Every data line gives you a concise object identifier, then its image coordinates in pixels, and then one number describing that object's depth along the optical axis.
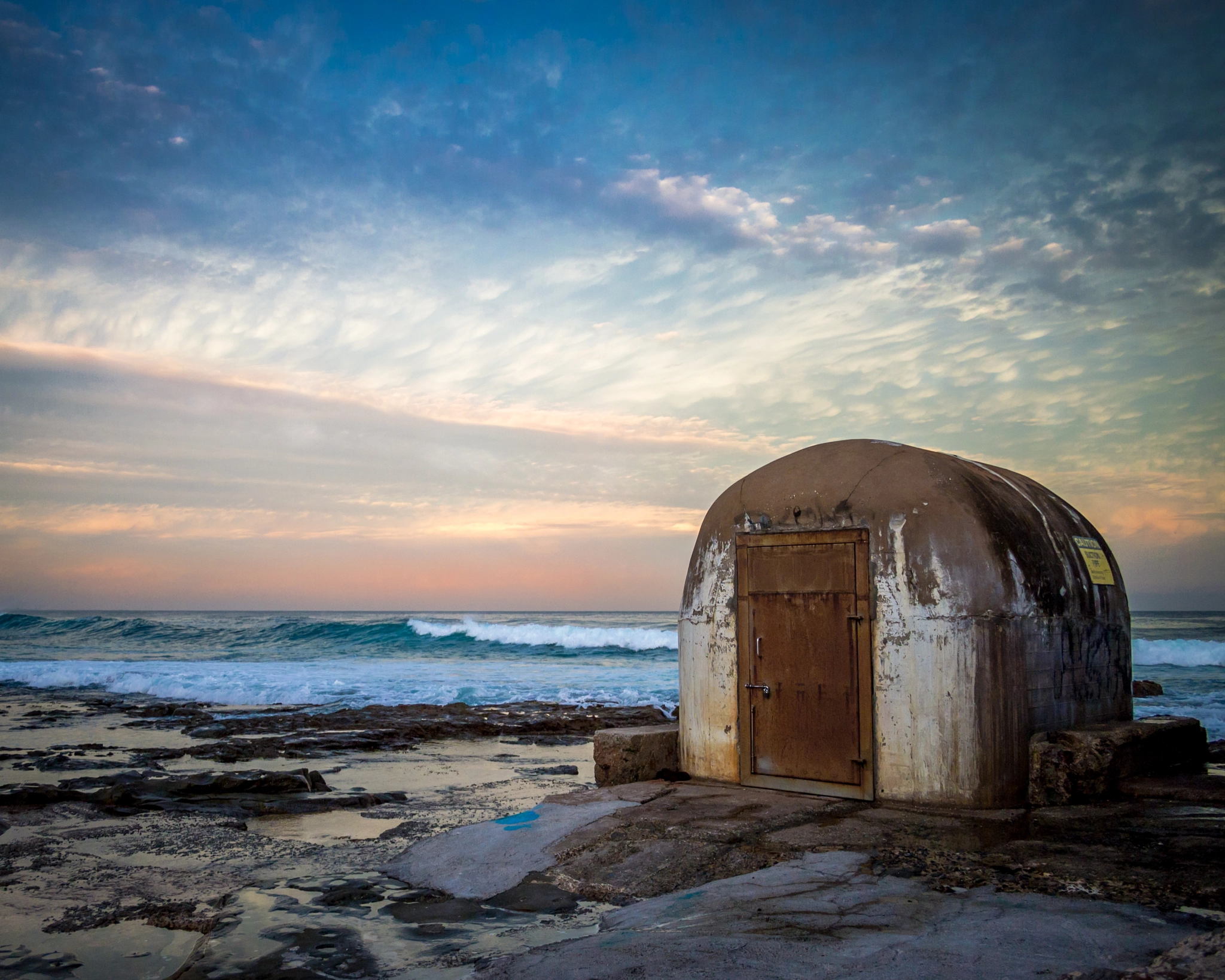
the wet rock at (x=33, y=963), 4.54
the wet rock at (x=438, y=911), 5.21
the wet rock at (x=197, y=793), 9.02
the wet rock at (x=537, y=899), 5.26
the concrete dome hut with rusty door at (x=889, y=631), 6.50
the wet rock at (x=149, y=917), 5.23
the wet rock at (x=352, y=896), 5.57
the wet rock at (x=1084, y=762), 6.46
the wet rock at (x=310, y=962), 4.40
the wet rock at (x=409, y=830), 7.59
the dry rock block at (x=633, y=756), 7.97
